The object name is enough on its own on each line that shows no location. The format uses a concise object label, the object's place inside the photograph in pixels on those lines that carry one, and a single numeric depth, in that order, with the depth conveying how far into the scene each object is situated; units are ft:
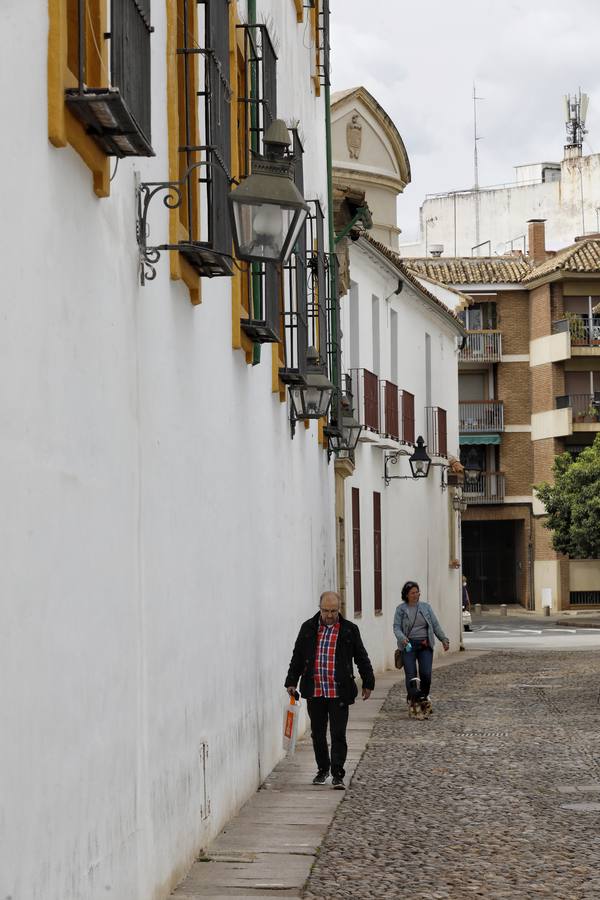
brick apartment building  196.24
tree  179.63
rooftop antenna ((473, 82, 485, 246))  246.02
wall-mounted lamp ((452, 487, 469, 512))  124.06
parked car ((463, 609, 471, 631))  151.64
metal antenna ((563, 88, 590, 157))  243.19
